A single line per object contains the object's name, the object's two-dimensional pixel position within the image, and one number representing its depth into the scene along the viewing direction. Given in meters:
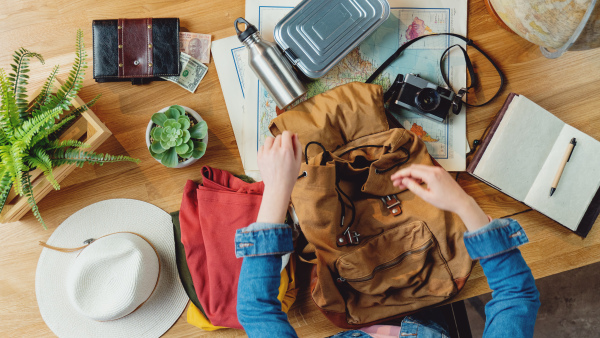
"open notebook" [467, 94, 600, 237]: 1.10
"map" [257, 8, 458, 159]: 1.16
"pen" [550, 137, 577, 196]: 1.09
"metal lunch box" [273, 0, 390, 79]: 1.07
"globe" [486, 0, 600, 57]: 0.82
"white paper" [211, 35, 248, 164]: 1.14
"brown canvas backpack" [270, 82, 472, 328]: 0.99
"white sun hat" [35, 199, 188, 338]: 1.09
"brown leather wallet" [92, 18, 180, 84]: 1.09
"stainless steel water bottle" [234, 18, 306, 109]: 1.05
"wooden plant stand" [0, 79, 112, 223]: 1.01
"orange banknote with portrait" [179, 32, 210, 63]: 1.13
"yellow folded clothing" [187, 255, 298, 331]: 1.04
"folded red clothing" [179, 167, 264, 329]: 1.03
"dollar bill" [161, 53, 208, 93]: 1.13
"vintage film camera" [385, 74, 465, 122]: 1.11
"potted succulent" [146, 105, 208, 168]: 1.00
